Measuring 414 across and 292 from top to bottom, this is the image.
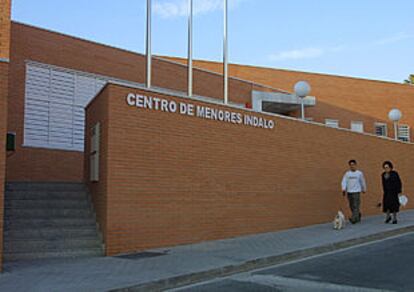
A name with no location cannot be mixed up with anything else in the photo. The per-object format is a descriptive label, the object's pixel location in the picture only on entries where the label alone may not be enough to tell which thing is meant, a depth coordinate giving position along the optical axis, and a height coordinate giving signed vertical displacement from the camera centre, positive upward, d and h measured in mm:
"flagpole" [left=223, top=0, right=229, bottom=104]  13884 +3582
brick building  10188 +828
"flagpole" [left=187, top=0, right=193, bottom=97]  12797 +3466
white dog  13711 -808
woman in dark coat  14562 +34
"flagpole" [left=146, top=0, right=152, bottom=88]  11560 +3274
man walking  14562 +117
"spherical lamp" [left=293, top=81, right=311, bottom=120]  17359 +3294
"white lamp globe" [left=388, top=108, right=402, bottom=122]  23062 +3231
